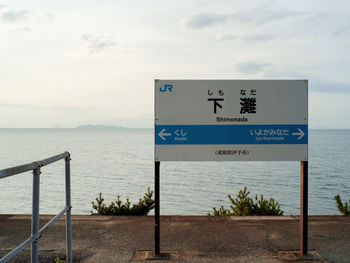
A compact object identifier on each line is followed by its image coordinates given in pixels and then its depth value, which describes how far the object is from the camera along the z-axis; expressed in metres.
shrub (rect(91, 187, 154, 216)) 8.82
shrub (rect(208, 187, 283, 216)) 8.94
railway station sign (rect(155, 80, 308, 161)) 5.18
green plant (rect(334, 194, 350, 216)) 8.47
